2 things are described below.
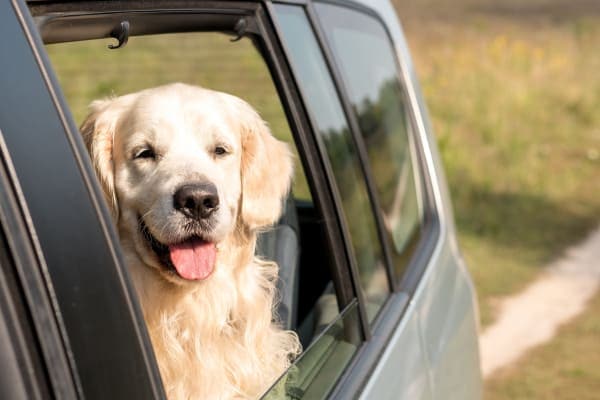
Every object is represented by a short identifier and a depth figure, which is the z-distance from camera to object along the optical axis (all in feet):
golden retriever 5.94
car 4.51
